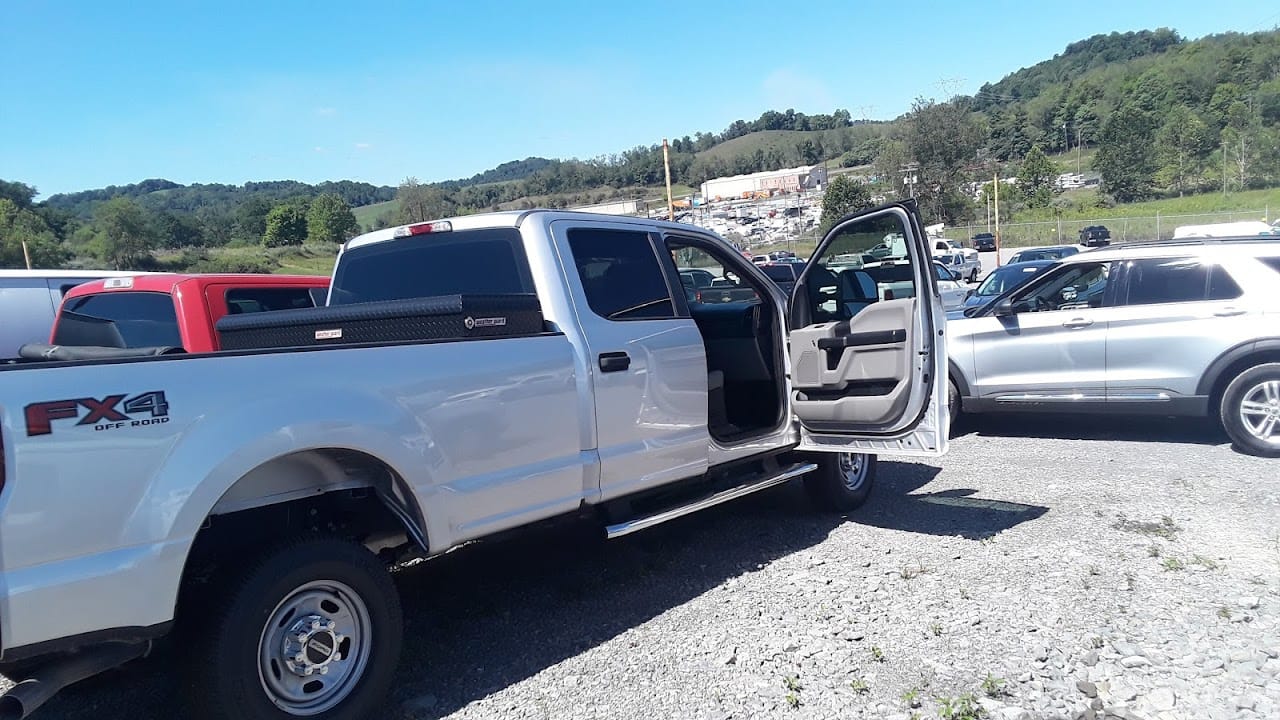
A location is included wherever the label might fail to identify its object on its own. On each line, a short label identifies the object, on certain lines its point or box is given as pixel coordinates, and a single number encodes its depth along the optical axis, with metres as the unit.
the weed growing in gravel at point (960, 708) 3.11
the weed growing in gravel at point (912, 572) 4.48
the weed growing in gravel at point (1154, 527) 4.92
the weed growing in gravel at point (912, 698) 3.22
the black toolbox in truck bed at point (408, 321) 3.52
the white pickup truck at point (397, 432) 2.46
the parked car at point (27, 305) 8.00
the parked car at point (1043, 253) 25.52
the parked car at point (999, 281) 14.29
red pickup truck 6.30
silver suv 6.57
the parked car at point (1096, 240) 19.12
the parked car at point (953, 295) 11.90
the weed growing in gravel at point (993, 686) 3.26
